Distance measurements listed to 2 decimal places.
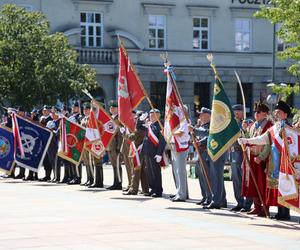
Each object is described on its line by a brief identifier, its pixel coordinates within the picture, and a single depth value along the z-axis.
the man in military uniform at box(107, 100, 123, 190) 18.30
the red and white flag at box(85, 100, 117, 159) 18.44
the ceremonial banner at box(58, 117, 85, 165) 19.77
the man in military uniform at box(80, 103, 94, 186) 19.39
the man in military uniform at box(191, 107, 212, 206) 15.06
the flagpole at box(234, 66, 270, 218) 13.37
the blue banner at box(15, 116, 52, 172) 21.02
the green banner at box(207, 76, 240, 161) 14.11
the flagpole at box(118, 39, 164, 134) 16.12
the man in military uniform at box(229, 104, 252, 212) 14.29
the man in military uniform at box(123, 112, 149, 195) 17.02
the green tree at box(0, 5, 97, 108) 31.39
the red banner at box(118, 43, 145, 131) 16.47
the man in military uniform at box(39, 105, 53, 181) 21.17
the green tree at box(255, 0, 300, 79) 22.16
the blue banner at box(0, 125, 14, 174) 21.92
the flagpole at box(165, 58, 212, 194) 14.87
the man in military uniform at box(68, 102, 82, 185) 20.05
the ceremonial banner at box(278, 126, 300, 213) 12.24
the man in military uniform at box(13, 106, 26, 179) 21.72
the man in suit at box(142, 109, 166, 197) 16.52
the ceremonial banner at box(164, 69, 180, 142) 15.59
